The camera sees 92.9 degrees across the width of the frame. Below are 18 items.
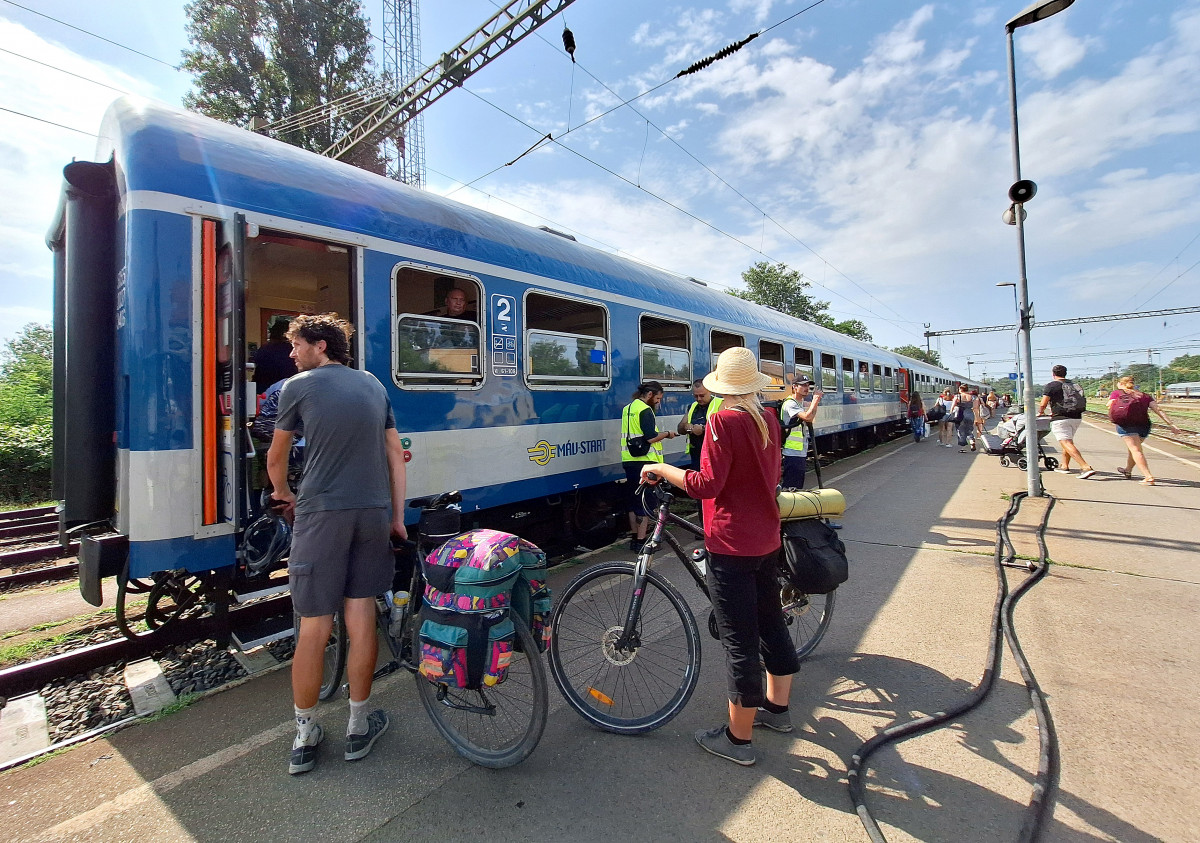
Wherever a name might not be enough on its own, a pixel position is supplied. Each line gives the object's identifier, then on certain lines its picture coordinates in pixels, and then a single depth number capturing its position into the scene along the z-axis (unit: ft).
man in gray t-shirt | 8.02
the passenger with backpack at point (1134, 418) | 30.12
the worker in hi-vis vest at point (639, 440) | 17.34
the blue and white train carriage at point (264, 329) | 9.59
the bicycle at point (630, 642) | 8.86
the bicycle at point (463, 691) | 7.86
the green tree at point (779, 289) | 135.64
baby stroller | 36.27
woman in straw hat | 7.93
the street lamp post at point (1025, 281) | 26.18
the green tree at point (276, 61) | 61.46
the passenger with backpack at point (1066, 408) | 31.85
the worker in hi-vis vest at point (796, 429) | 21.22
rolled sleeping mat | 9.46
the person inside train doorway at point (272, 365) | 12.99
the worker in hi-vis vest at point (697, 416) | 18.62
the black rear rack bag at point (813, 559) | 9.09
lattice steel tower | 68.23
